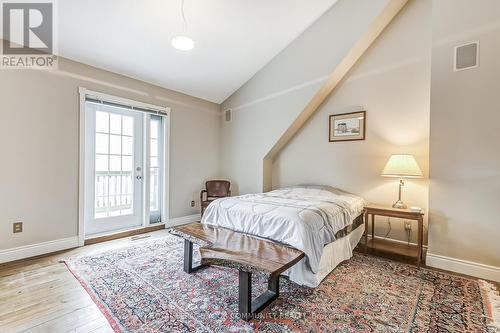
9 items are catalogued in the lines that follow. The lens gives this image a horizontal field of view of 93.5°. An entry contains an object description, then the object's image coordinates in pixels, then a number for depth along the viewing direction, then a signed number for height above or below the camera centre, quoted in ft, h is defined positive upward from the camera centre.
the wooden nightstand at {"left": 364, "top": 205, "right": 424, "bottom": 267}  8.20 -1.75
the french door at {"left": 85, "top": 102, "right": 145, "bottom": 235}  10.74 -0.26
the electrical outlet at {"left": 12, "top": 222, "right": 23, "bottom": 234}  8.58 -2.42
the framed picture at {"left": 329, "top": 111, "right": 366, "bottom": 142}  10.97 +1.92
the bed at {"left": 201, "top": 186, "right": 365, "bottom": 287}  6.55 -1.83
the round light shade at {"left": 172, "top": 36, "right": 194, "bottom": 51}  7.95 +4.17
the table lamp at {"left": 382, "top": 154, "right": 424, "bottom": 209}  8.64 -0.04
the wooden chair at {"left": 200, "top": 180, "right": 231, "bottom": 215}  14.57 -1.54
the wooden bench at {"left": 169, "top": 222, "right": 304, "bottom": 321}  5.29 -2.23
